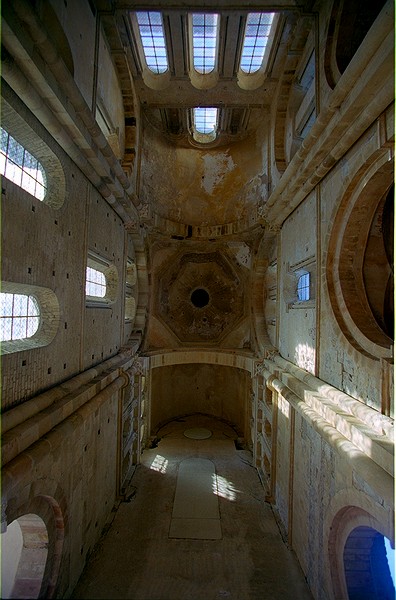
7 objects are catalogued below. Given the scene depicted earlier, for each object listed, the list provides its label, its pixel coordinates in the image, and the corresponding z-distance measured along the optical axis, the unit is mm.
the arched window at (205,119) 11539
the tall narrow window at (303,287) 7516
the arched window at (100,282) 7296
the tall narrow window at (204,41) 7969
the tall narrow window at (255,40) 7757
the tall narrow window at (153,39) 7762
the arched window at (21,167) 4204
